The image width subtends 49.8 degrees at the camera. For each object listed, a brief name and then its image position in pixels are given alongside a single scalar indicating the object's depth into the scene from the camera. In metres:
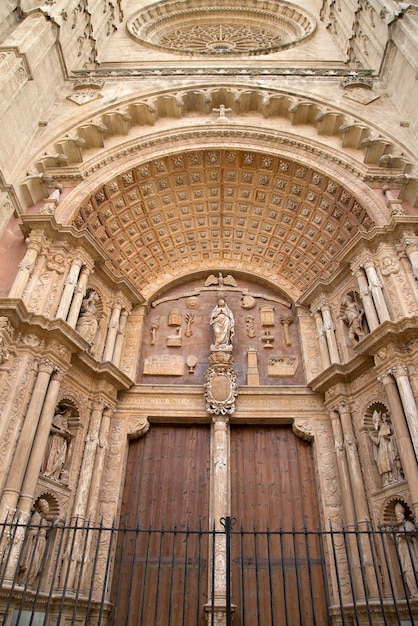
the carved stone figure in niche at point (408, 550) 5.58
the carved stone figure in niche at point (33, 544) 5.66
